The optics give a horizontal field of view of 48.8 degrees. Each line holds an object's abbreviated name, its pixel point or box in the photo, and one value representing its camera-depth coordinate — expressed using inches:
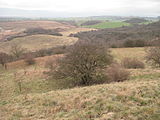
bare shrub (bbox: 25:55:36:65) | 1963.6
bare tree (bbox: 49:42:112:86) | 818.8
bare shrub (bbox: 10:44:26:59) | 2366.9
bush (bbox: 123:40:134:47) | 2529.5
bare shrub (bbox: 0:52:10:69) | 1930.4
